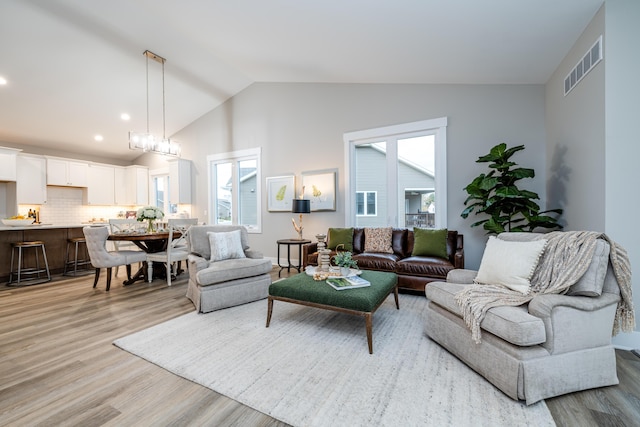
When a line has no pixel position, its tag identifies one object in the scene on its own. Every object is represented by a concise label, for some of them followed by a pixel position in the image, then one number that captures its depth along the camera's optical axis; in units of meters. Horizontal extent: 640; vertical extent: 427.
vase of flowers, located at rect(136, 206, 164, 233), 4.54
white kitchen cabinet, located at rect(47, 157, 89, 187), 6.36
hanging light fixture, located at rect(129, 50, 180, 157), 4.50
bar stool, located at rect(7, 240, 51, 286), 4.57
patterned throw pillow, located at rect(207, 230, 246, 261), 3.71
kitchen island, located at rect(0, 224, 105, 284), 4.66
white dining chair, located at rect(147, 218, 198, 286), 4.32
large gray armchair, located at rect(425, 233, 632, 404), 1.60
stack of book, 2.52
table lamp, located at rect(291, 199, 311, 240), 5.08
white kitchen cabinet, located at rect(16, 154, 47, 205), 5.83
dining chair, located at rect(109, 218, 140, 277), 4.90
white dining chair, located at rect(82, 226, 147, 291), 3.97
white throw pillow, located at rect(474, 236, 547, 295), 2.08
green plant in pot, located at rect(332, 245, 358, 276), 2.88
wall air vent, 2.42
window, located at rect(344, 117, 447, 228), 4.50
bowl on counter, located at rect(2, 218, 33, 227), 4.81
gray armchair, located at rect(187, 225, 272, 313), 3.17
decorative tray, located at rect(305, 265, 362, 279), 2.86
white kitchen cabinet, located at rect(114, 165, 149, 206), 7.79
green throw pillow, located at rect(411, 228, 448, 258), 3.94
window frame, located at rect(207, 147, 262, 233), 6.22
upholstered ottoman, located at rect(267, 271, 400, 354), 2.25
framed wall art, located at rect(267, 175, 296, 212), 5.78
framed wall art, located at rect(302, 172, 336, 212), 5.31
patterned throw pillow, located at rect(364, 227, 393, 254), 4.38
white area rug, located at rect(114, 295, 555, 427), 1.56
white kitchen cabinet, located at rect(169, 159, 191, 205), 6.90
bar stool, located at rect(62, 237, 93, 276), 5.34
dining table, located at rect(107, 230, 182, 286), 4.11
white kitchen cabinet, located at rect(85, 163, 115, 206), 7.14
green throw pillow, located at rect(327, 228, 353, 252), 4.62
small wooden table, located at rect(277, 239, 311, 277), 4.99
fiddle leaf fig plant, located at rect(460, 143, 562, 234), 3.17
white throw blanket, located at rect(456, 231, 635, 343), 1.78
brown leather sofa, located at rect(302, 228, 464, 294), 3.61
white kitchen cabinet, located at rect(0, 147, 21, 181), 5.45
